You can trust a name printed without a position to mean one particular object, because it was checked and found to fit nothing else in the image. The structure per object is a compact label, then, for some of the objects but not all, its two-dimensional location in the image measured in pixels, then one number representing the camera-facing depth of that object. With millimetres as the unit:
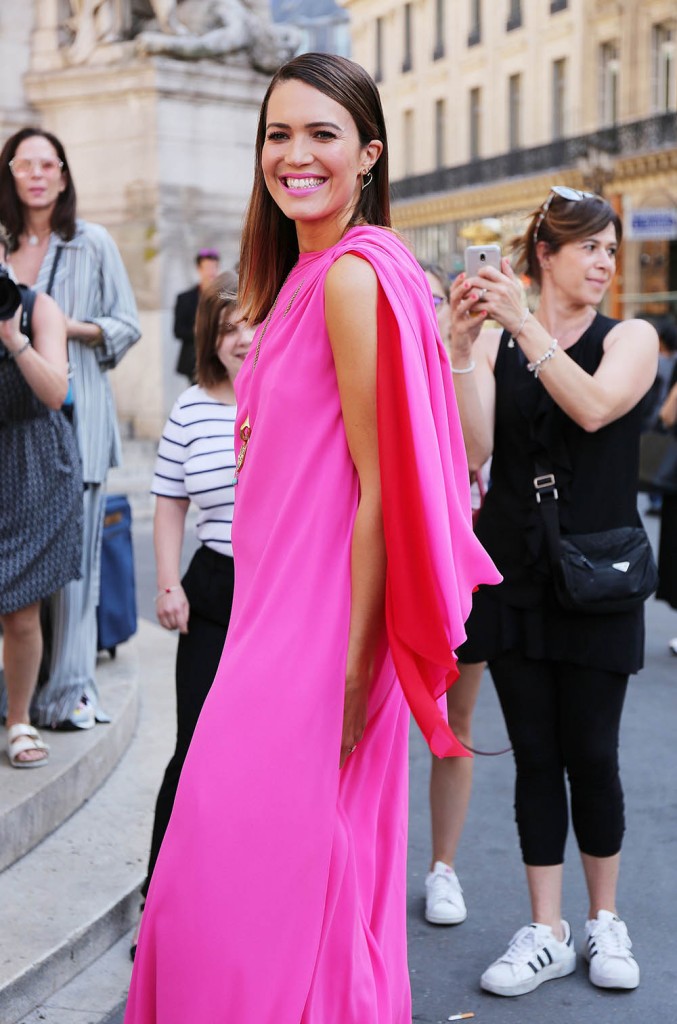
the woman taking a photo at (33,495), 4551
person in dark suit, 10086
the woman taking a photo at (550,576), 3709
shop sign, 25906
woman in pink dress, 2387
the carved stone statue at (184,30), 10750
